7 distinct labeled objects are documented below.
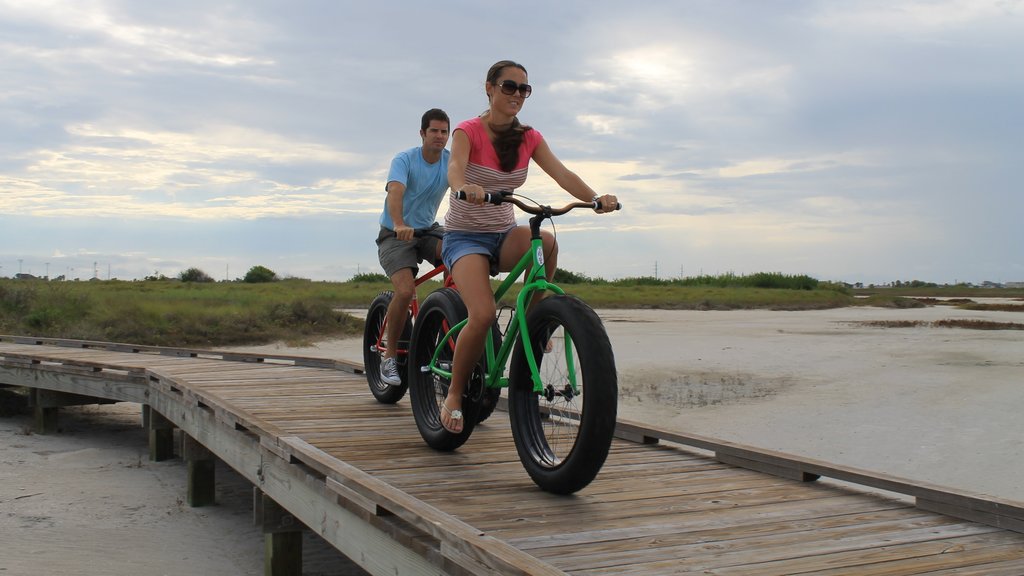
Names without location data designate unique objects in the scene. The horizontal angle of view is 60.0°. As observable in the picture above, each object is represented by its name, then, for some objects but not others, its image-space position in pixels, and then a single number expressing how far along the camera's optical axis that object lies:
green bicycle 3.48
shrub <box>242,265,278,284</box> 63.50
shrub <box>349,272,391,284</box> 57.86
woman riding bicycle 4.01
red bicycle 6.29
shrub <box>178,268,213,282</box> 61.58
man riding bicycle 5.89
